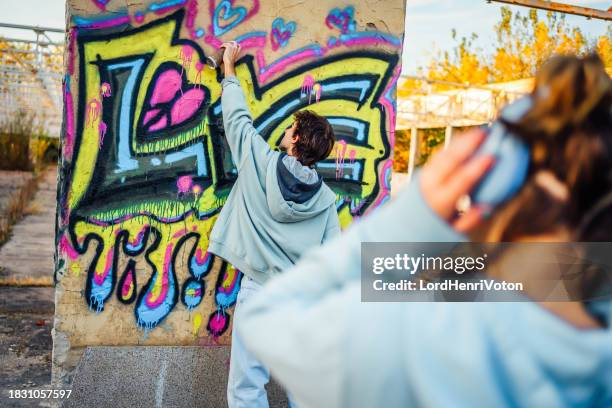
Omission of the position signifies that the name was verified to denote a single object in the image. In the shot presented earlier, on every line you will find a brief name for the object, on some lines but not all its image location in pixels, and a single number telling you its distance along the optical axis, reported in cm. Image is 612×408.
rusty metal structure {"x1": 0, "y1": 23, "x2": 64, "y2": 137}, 1435
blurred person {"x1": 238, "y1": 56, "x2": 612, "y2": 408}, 97
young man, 355
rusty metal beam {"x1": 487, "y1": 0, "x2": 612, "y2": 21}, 554
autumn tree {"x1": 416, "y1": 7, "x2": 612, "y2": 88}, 2505
